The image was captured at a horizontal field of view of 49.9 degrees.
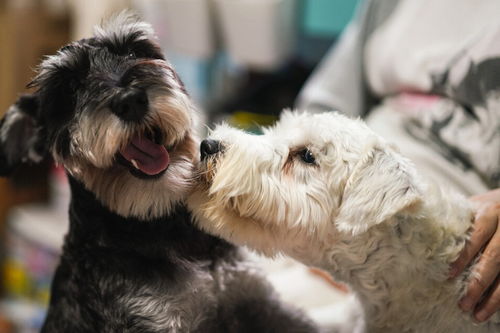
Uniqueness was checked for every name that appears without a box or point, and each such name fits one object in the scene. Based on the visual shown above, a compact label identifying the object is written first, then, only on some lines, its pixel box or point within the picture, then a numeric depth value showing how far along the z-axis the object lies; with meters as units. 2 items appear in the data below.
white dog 0.91
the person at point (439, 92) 0.99
